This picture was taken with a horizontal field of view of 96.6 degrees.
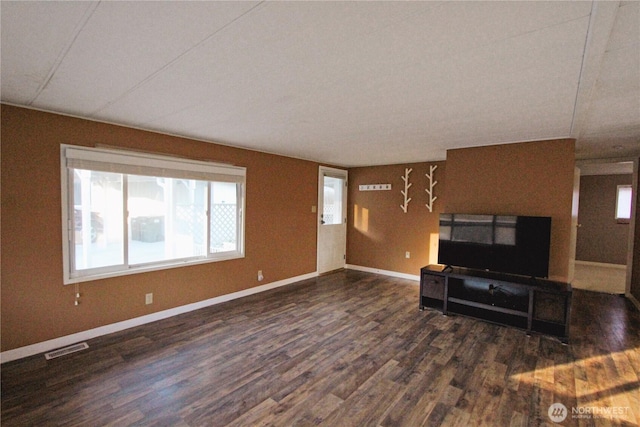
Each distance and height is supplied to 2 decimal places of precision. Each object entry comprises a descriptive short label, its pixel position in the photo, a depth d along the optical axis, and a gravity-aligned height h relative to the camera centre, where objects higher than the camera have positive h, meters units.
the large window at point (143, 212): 2.88 -0.17
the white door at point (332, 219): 5.77 -0.35
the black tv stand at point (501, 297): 3.09 -1.11
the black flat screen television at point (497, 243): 3.30 -0.44
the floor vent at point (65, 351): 2.59 -1.46
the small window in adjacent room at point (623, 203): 6.57 +0.19
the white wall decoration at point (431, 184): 5.20 +0.39
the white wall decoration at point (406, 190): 5.52 +0.29
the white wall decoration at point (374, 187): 5.79 +0.35
